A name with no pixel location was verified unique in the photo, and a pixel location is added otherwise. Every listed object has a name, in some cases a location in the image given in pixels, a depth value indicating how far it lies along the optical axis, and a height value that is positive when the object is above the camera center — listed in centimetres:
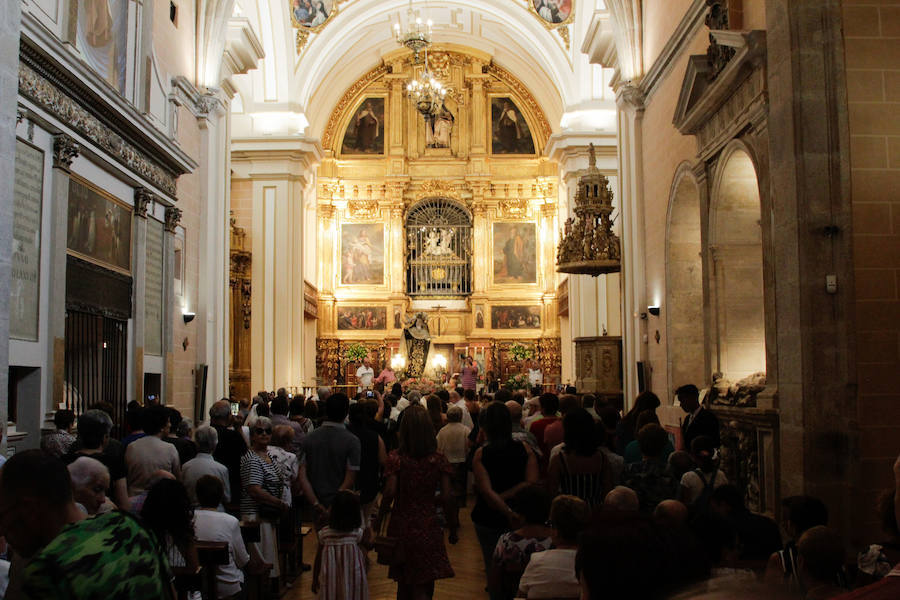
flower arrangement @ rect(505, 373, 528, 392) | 2432 -46
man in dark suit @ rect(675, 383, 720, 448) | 791 -46
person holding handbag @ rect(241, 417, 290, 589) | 655 -85
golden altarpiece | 2978 +497
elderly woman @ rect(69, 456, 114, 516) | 465 -57
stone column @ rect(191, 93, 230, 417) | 1633 +205
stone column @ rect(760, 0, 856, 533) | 779 +87
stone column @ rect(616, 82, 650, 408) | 1612 +232
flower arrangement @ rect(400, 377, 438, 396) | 1842 -41
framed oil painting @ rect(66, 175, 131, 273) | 1081 +177
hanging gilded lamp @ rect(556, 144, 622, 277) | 1661 +230
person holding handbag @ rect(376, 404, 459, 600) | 583 -92
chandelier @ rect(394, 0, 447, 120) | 2384 +781
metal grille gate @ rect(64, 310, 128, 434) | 1092 +9
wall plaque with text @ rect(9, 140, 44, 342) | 920 +127
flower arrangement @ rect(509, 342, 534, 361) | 2888 +41
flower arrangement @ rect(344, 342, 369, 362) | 2898 +43
